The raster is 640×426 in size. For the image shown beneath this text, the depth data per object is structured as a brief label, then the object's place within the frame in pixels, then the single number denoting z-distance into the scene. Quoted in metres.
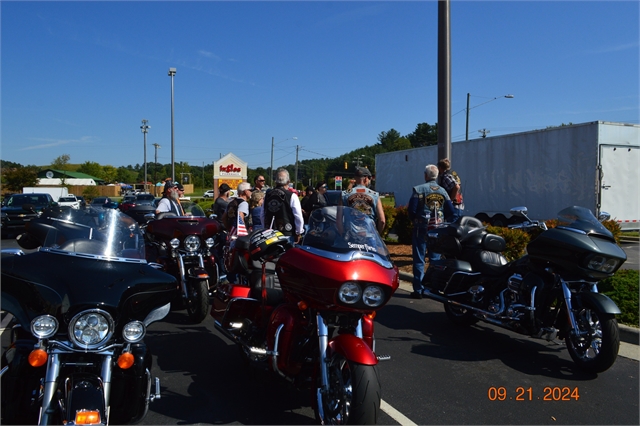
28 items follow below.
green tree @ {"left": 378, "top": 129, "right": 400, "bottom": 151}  121.60
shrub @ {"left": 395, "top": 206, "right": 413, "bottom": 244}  13.40
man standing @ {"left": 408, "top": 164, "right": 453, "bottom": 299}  7.86
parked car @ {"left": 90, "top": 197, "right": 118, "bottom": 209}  31.72
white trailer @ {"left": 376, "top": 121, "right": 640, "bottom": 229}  14.98
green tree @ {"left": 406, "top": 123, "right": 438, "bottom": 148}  96.12
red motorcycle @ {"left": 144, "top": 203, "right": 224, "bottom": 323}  6.48
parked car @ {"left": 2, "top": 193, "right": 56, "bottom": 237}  19.94
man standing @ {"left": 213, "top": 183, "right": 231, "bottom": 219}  10.55
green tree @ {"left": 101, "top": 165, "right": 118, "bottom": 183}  123.34
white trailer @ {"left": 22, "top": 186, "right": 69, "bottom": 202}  48.68
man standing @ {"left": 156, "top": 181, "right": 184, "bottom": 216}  8.21
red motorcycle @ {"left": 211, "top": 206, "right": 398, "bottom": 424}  3.25
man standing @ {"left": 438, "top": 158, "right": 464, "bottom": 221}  8.77
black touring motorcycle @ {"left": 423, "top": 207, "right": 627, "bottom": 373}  4.70
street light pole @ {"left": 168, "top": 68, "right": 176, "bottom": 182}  34.62
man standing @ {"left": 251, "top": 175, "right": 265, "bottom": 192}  10.10
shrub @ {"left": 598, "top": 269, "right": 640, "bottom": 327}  5.98
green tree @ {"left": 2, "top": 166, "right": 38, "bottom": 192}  47.44
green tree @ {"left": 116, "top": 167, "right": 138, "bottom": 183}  129.75
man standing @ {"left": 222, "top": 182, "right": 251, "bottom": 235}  7.19
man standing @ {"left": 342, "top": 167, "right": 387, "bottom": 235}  7.18
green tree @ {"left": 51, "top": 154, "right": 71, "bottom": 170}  103.94
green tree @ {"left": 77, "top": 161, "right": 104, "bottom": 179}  117.44
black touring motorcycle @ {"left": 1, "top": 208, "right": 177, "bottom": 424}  2.77
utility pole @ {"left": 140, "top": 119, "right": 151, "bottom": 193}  60.50
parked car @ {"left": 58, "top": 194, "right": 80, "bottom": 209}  31.10
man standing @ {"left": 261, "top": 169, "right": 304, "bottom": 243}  6.87
